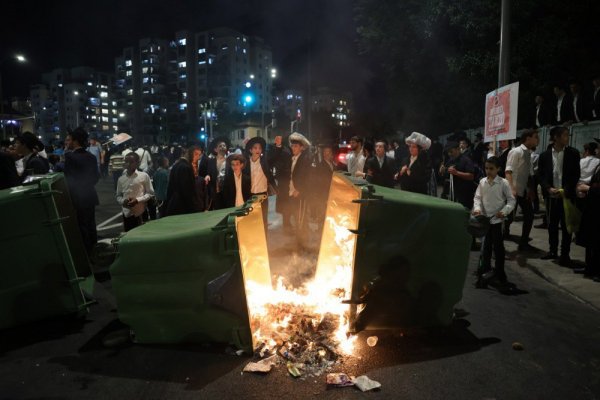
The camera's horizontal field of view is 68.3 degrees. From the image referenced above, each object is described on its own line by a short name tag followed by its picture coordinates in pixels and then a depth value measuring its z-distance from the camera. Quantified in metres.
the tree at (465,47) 17.22
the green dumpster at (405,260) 4.16
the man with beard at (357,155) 10.04
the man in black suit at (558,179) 7.11
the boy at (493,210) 6.09
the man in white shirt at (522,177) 8.02
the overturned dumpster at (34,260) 4.47
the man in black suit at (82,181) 7.01
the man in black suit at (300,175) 8.78
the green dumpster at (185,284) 3.91
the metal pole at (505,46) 9.21
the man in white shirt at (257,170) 8.22
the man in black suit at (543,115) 13.92
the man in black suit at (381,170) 9.06
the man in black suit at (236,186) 7.99
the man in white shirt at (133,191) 7.32
